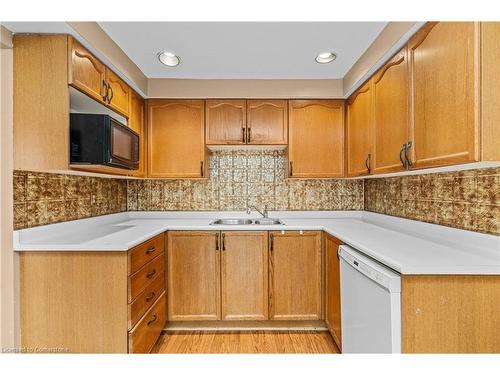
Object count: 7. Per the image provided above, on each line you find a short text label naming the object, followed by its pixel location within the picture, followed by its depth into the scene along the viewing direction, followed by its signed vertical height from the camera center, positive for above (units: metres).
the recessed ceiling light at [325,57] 2.10 +1.00
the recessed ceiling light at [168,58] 2.08 +1.00
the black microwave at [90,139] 1.58 +0.29
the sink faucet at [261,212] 2.80 -0.23
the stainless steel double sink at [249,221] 2.72 -0.32
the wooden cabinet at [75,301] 1.55 -0.61
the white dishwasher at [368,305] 1.15 -0.56
